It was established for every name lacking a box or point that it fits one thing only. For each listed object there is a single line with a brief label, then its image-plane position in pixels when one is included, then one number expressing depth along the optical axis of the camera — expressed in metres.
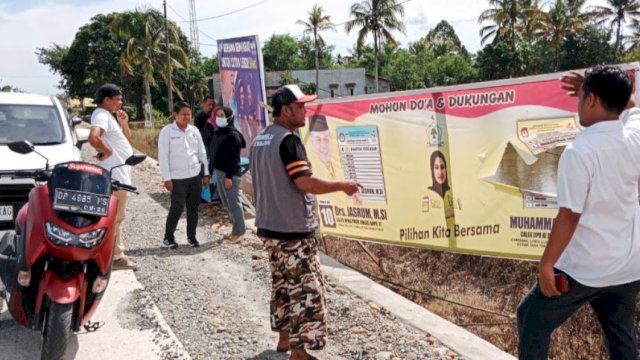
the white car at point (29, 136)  6.13
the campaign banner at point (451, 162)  4.44
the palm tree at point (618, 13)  45.41
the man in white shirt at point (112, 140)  5.25
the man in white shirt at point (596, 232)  2.37
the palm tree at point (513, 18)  46.88
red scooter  3.22
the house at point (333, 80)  53.50
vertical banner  8.23
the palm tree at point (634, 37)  45.90
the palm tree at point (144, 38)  34.12
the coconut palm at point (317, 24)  50.18
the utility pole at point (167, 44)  32.78
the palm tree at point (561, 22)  45.56
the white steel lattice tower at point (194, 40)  54.97
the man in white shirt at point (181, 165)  6.36
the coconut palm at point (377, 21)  49.44
